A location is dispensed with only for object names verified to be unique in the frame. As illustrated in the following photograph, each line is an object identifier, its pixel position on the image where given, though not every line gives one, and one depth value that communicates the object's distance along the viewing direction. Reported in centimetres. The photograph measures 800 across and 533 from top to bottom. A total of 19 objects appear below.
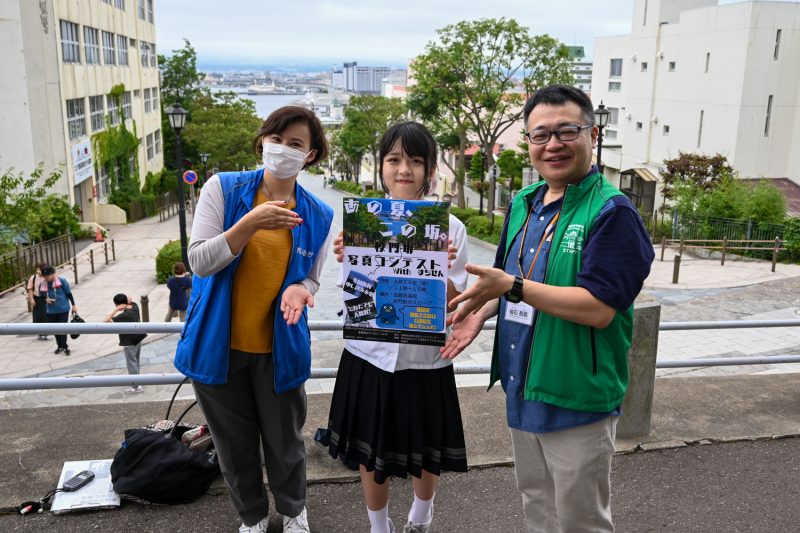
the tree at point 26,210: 1751
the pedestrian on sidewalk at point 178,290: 1298
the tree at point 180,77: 5494
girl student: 294
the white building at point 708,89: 3191
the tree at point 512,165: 4834
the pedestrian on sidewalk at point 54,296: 1177
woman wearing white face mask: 295
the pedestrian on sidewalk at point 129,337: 857
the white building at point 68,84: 2497
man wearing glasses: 232
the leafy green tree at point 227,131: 4159
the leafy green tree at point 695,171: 2902
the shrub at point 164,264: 2027
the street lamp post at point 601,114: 1965
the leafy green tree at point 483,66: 3234
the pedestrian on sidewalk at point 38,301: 1192
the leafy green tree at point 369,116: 5672
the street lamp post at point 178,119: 2012
